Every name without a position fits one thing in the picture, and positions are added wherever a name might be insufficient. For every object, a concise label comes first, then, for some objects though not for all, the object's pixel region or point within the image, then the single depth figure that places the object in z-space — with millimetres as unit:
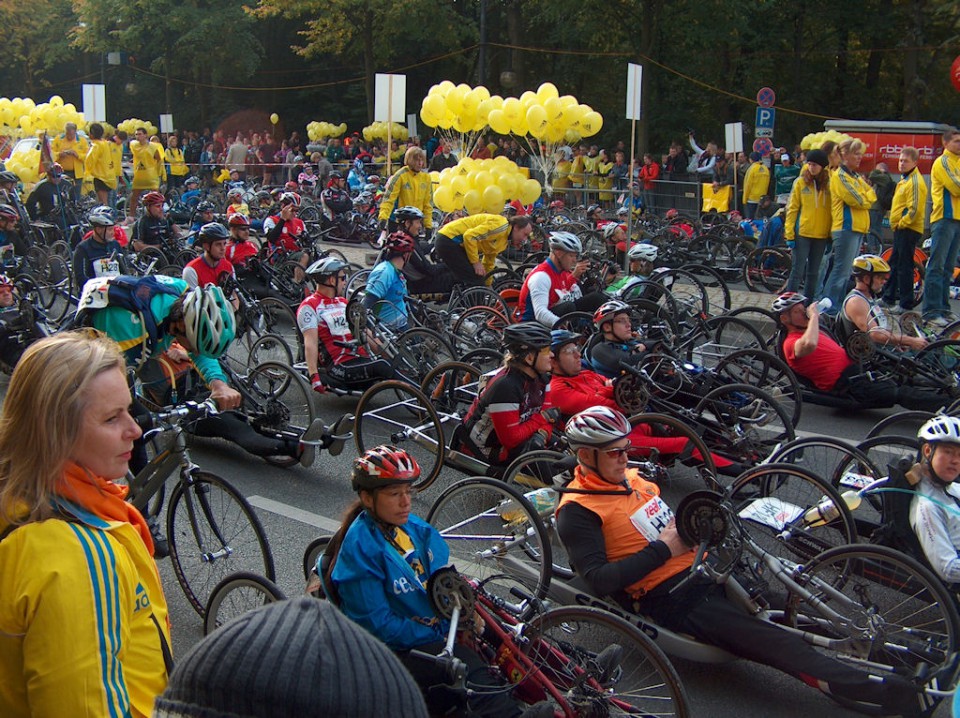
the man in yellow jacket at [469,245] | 11094
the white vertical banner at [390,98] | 16172
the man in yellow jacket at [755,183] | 17938
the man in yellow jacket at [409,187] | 13242
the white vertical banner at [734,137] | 18748
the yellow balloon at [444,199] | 16656
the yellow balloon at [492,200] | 16078
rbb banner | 18719
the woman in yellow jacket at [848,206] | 11141
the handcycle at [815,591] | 4262
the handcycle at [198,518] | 4750
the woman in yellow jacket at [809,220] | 11477
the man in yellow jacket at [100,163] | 18484
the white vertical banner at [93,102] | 20891
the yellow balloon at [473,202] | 16141
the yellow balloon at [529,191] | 16844
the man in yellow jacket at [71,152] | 19281
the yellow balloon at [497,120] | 18188
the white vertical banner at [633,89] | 13086
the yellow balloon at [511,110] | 18125
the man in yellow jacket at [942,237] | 11156
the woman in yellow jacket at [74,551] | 1933
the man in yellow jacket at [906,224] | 11883
